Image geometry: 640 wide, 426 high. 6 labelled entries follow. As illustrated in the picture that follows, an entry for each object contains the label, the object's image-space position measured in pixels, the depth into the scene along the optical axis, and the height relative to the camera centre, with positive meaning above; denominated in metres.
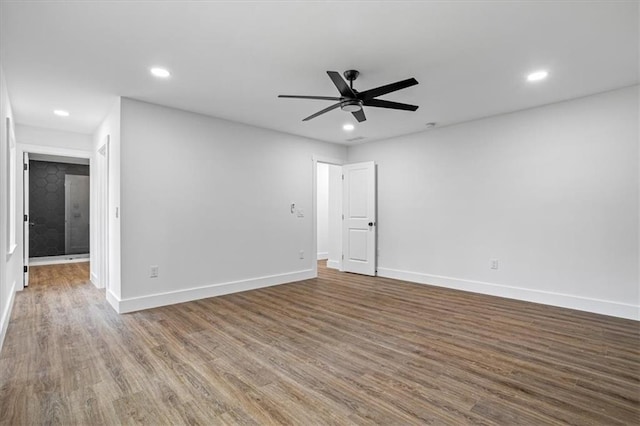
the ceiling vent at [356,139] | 6.05 +1.40
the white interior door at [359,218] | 6.21 -0.14
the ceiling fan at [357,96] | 2.75 +1.08
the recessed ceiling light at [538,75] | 3.27 +1.41
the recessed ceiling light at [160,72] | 3.20 +1.42
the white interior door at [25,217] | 5.13 -0.09
